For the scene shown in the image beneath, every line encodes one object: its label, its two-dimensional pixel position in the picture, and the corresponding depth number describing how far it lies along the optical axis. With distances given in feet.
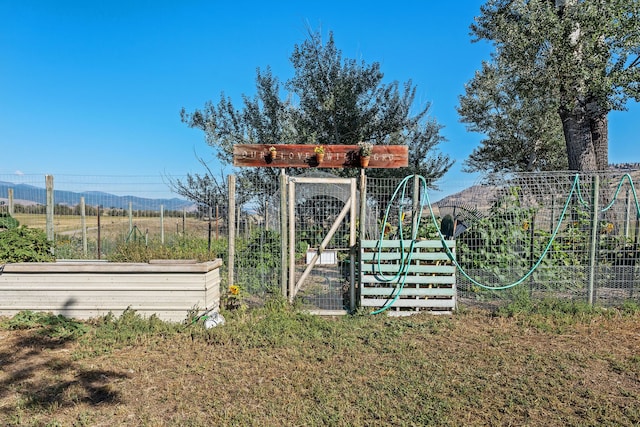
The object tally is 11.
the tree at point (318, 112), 37.93
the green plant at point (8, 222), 18.25
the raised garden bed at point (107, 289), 15.39
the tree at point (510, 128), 49.44
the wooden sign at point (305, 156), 18.78
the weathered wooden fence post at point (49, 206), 18.47
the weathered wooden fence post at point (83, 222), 28.47
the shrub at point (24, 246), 15.85
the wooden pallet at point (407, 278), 16.99
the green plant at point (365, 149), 18.19
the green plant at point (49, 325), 13.78
